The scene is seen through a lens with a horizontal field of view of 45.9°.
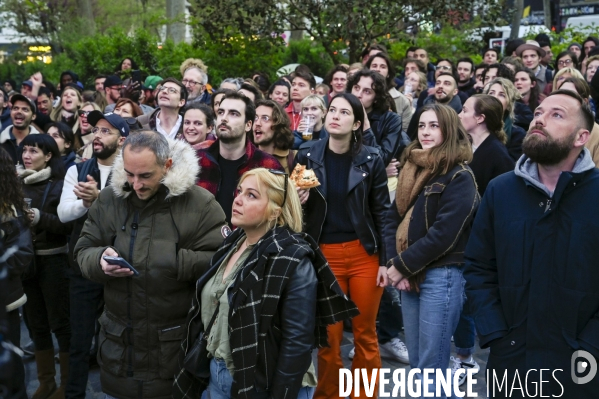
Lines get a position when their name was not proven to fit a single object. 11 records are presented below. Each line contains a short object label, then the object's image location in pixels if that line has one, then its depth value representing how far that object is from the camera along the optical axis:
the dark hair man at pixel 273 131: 6.04
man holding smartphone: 3.97
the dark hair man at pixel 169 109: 7.09
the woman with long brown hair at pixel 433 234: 4.55
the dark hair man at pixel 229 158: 5.26
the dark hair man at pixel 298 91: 8.42
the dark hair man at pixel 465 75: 10.96
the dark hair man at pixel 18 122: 8.14
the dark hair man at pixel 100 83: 11.33
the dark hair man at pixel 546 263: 3.39
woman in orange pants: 5.14
